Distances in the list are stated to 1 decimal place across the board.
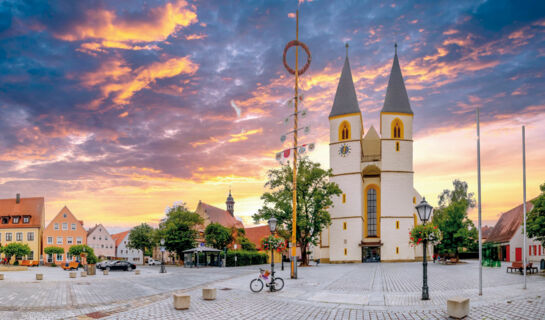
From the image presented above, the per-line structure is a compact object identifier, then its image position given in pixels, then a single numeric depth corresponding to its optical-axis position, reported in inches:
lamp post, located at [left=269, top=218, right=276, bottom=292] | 1063.0
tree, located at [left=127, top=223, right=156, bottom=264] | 3607.3
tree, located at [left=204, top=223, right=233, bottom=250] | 2699.3
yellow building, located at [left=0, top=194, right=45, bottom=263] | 3112.7
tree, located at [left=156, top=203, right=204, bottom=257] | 2438.5
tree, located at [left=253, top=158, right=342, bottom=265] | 2057.1
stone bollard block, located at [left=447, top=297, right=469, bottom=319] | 549.0
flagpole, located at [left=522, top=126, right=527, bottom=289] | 901.8
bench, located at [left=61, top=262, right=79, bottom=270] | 2094.0
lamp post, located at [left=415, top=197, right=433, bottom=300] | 716.7
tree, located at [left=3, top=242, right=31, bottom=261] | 2586.1
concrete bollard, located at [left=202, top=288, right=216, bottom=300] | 744.3
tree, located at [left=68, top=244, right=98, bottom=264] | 2738.7
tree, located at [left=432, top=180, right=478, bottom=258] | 2047.2
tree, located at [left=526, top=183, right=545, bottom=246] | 1133.1
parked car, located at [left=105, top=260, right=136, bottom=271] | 2020.2
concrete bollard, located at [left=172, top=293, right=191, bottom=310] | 641.6
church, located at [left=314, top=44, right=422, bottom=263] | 2448.3
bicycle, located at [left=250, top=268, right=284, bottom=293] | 876.6
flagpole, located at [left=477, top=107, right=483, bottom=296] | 791.6
